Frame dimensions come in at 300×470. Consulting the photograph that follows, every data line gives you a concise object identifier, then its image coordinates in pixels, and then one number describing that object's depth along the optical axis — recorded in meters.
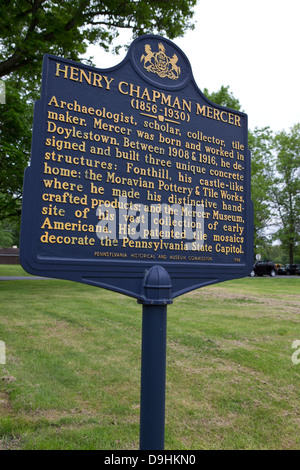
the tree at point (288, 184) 36.56
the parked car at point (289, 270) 37.16
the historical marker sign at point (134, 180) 2.61
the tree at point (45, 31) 9.95
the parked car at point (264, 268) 30.86
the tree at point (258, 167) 24.73
